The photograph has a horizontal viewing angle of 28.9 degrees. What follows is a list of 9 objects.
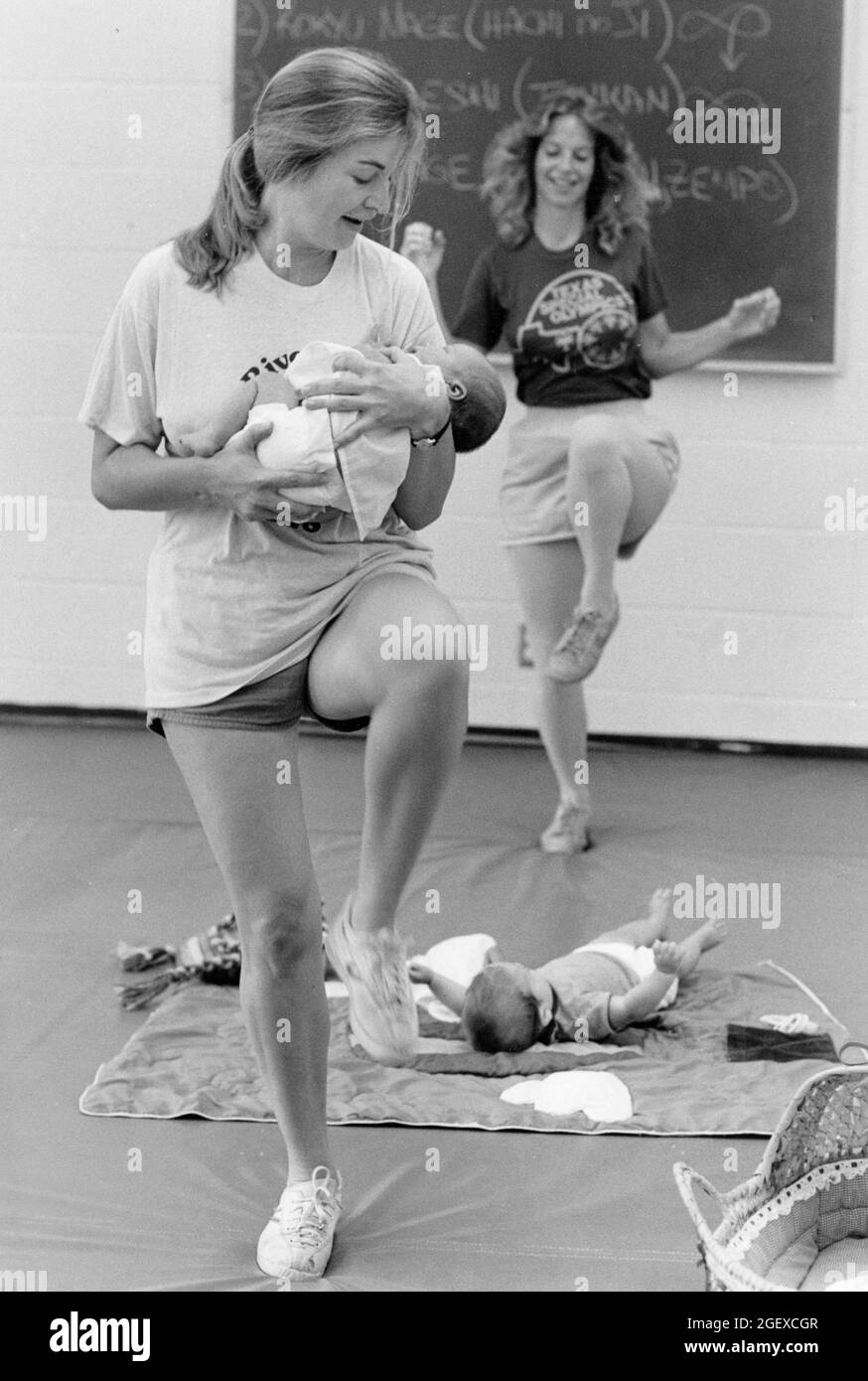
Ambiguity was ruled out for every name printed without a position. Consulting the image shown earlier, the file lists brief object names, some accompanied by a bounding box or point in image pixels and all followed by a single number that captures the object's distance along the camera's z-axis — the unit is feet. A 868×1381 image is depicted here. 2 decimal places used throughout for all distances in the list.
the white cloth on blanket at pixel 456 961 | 9.19
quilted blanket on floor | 7.68
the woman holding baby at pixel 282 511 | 5.62
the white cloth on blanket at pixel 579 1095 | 7.73
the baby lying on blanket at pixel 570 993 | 8.45
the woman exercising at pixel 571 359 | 12.07
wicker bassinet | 5.99
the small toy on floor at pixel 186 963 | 9.12
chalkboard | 14.10
